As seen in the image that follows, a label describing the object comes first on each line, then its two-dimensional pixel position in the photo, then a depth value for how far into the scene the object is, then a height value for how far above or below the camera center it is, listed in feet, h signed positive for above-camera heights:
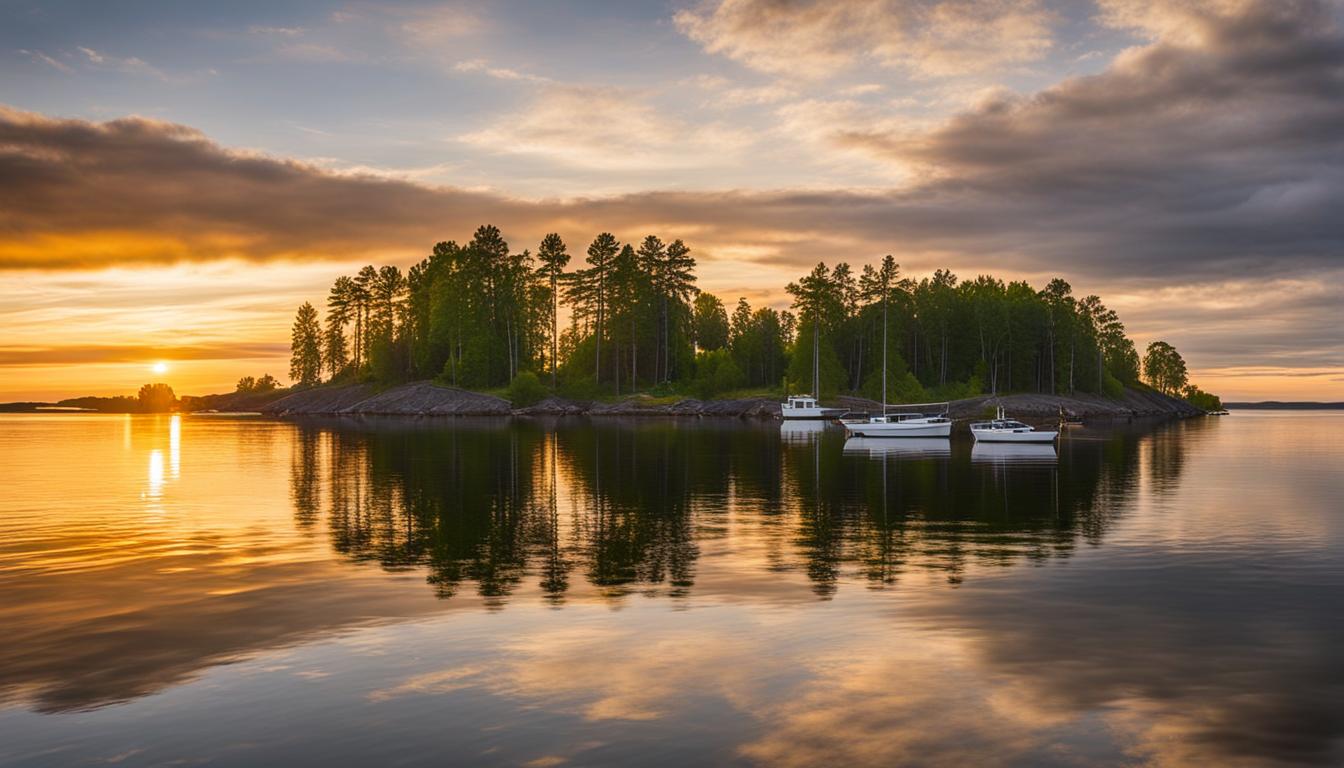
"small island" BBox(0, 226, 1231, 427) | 592.19 +33.53
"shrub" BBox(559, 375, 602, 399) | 610.65 +7.93
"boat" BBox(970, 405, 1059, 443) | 296.71 -10.93
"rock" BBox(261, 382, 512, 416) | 598.34 -0.15
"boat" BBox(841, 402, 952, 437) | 354.95 -10.83
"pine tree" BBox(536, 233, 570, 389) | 645.10 +96.10
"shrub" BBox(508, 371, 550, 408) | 593.01 +7.35
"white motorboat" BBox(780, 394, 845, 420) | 503.61 -5.10
